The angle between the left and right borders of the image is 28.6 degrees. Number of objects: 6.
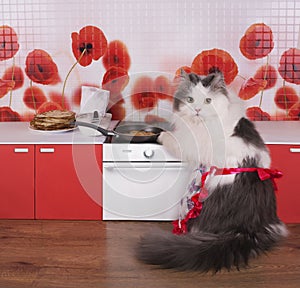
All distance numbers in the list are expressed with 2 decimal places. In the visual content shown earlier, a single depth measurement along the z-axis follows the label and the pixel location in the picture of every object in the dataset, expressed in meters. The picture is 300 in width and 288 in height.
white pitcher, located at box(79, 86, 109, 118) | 3.42
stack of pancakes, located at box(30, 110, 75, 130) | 3.30
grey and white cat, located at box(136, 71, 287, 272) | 2.62
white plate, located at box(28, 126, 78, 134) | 3.30
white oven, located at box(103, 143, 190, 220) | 3.11
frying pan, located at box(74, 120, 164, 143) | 3.13
